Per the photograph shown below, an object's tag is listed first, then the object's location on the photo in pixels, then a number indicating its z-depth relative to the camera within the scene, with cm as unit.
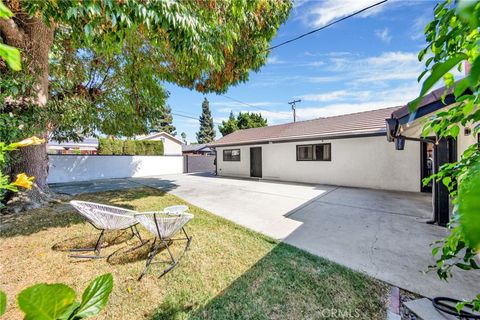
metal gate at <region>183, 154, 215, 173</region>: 1869
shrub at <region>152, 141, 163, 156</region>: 1991
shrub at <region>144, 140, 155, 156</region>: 1957
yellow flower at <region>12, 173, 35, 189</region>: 98
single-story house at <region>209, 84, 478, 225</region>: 464
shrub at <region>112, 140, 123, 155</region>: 1759
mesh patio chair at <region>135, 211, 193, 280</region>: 312
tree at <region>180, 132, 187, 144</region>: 5790
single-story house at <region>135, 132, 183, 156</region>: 2839
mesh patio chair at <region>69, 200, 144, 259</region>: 333
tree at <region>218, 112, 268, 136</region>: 2523
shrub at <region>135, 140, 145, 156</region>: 1911
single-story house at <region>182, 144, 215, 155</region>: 2820
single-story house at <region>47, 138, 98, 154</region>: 2233
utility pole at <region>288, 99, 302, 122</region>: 2042
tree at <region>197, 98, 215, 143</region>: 4350
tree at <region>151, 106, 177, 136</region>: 4168
